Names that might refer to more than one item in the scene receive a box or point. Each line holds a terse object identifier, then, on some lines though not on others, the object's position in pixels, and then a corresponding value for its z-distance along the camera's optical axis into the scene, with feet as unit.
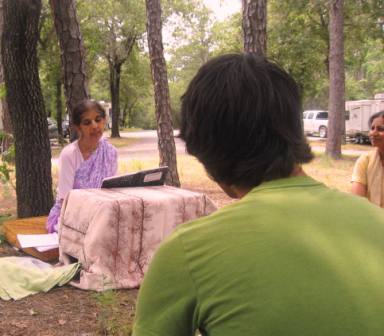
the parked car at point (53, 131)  91.53
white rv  86.43
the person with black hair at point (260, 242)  3.35
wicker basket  15.80
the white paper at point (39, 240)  15.76
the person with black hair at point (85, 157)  16.31
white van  102.06
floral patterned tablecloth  13.30
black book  14.67
